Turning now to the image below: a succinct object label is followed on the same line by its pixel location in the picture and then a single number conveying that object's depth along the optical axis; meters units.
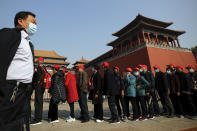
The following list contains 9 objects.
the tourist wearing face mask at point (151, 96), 4.06
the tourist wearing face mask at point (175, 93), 4.07
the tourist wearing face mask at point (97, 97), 3.77
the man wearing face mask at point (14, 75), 0.99
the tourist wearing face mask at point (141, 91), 3.88
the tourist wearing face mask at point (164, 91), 4.03
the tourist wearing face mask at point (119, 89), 4.04
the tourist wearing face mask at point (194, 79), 4.42
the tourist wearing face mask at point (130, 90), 3.77
